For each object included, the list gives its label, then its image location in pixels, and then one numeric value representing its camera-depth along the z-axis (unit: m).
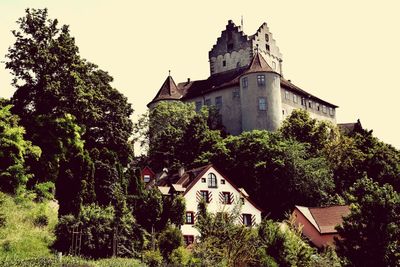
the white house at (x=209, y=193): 47.34
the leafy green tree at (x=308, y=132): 67.12
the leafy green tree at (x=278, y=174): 57.38
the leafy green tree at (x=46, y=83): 42.53
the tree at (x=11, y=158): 36.91
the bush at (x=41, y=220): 34.97
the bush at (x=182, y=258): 31.31
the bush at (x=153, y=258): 31.33
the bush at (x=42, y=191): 39.91
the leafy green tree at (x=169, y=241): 34.53
